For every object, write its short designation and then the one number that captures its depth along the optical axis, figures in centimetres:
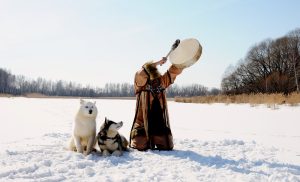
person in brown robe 588
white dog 541
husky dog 529
